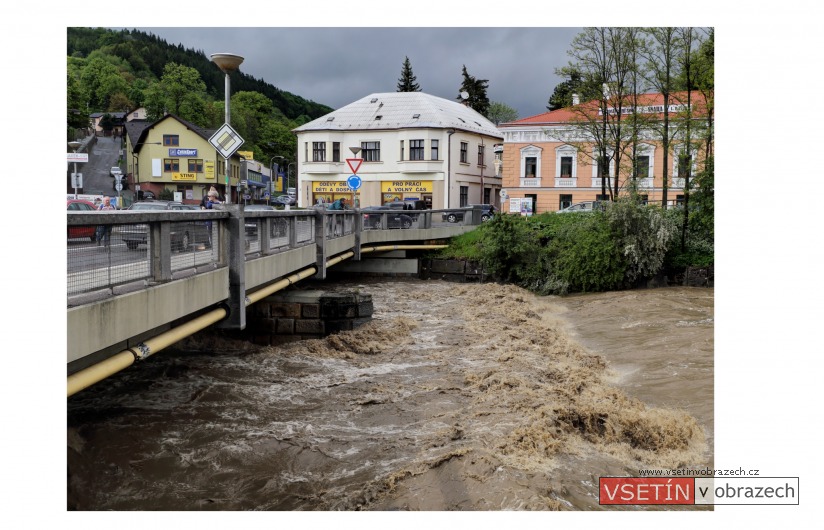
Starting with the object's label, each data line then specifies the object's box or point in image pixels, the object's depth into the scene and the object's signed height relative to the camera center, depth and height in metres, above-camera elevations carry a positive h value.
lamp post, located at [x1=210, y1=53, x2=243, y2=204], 10.70 +2.55
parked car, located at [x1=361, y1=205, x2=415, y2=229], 27.91 +0.62
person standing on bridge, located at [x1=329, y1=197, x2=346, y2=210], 29.94 +1.23
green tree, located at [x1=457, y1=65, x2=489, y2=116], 88.25 +17.64
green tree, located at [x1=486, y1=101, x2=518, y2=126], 115.20 +19.59
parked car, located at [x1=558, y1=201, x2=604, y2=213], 38.47 +1.52
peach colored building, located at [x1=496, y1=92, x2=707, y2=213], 44.28 +4.29
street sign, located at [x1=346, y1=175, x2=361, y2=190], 22.94 +1.66
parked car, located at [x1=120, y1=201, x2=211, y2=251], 7.60 +0.00
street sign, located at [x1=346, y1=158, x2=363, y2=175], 21.84 +2.16
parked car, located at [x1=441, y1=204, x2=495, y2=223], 32.59 +0.87
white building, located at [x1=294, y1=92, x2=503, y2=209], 52.88 +6.03
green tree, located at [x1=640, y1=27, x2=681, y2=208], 27.28 +6.70
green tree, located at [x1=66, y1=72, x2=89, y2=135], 78.75 +14.16
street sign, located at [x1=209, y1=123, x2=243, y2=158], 10.20 +1.32
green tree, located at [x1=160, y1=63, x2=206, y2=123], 80.38 +15.48
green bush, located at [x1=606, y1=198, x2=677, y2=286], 24.75 -0.01
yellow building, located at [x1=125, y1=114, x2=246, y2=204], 68.12 +7.06
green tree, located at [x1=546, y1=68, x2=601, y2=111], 33.41 +6.83
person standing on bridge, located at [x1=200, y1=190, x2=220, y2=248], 23.66 +1.23
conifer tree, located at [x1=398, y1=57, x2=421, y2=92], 95.88 +20.50
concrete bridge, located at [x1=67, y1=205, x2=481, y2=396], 6.61 -0.50
